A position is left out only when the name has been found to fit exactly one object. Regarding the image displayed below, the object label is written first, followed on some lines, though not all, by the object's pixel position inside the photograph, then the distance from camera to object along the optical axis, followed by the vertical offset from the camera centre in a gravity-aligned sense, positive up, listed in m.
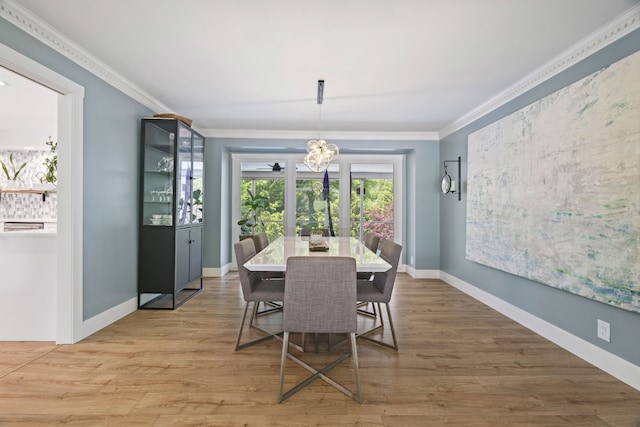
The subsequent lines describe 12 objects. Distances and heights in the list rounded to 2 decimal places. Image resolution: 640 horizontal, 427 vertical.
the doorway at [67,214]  2.52 +0.01
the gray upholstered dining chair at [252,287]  2.34 -0.57
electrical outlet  2.18 -0.81
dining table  2.03 -0.31
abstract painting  2.02 +0.23
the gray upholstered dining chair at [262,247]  3.24 -0.34
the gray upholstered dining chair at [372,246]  3.12 -0.31
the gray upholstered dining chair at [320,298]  1.77 -0.48
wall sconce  4.48 +0.48
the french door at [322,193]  5.59 +0.43
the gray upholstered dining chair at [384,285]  2.37 -0.58
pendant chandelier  3.38 +0.69
